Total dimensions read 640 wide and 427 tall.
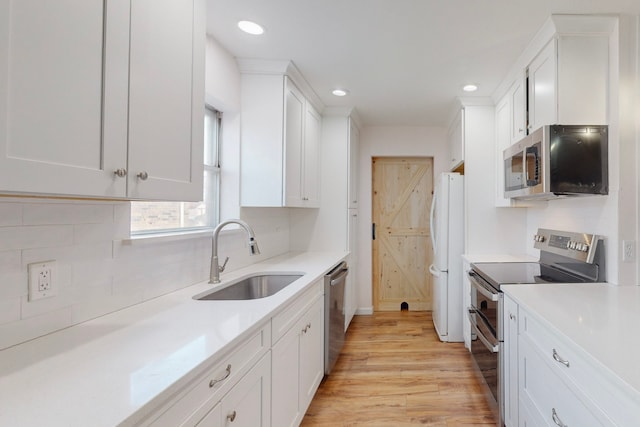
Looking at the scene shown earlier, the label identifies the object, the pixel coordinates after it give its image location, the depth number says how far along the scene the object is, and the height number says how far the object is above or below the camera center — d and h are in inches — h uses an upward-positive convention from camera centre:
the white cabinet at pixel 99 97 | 26.7 +12.3
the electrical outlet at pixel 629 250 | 66.9 -6.3
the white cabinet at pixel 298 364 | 58.6 -31.6
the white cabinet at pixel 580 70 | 69.6 +32.5
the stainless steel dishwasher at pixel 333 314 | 91.2 -29.4
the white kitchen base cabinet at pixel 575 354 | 35.1 -17.7
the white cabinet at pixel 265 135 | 93.5 +24.0
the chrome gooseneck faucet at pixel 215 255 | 71.7 -8.7
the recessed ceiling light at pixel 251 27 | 72.5 +43.2
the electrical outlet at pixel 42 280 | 38.7 -8.0
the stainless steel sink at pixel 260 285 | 78.1 -17.5
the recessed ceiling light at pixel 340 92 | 113.7 +44.5
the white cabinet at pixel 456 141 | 122.8 +31.9
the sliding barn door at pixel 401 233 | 165.5 -8.1
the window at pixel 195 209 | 62.3 +1.5
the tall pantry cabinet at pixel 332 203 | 134.6 +5.8
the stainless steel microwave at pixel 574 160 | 68.9 +12.6
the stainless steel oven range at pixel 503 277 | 72.5 -14.3
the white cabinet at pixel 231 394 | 32.3 -21.2
